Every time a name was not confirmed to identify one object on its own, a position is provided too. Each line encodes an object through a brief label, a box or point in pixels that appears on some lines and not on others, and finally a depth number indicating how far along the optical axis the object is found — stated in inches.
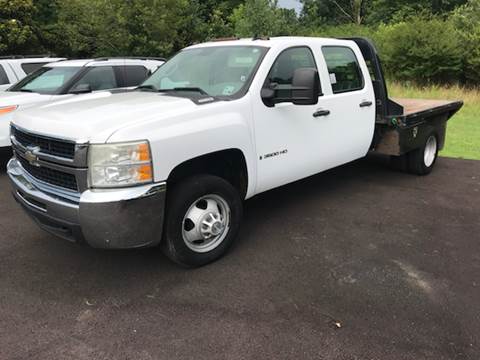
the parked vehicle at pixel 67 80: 285.9
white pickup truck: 128.2
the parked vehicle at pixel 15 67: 354.0
